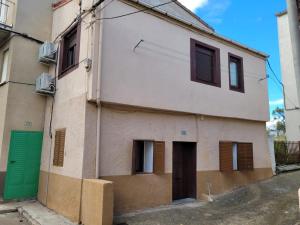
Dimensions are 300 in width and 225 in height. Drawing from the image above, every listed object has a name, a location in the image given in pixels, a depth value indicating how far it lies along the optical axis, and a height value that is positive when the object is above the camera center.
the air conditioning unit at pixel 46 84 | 9.84 +2.47
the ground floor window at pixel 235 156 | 10.48 -0.12
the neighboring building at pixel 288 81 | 19.37 +5.70
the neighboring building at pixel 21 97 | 9.47 +2.01
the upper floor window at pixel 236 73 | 11.94 +3.70
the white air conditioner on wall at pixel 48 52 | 10.01 +3.75
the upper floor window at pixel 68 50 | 9.11 +3.65
